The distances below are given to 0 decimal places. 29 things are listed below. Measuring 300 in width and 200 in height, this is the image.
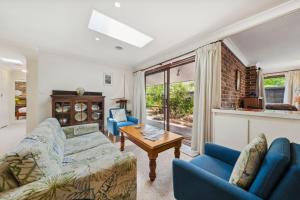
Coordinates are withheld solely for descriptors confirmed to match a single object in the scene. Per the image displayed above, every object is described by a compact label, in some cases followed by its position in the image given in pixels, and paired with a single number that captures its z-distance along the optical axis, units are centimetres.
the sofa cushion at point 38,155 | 86
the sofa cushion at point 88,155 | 140
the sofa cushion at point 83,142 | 180
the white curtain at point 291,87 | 227
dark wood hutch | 332
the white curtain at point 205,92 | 238
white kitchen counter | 157
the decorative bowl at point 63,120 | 338
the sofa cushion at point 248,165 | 89
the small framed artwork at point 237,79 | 303
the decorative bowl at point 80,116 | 352
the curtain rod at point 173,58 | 288
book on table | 213
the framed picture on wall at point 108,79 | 436
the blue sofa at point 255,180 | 68
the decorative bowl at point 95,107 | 384
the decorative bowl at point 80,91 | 362
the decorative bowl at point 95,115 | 382
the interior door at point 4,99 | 481
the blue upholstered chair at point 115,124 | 328
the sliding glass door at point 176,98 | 338
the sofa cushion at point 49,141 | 119
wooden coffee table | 179
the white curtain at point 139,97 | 448
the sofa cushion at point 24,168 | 83
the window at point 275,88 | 256
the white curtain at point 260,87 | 294
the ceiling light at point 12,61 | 404
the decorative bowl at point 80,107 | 352
